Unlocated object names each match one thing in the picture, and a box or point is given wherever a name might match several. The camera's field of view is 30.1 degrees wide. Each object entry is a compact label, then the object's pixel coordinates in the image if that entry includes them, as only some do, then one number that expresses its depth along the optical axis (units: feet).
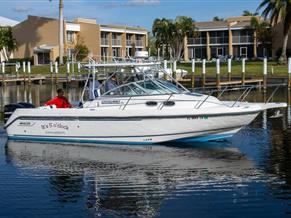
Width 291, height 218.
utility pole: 229.45
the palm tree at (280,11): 188.14
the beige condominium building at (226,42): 272.72
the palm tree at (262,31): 254.68
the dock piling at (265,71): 121.70
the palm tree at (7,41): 238.48
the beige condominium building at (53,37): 263.29
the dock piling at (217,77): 123.66
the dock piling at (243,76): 130.40
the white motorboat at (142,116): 52.06
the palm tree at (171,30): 280.94
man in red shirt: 58.13
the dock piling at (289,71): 115.25
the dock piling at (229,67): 133.80
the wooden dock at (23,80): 185.98
